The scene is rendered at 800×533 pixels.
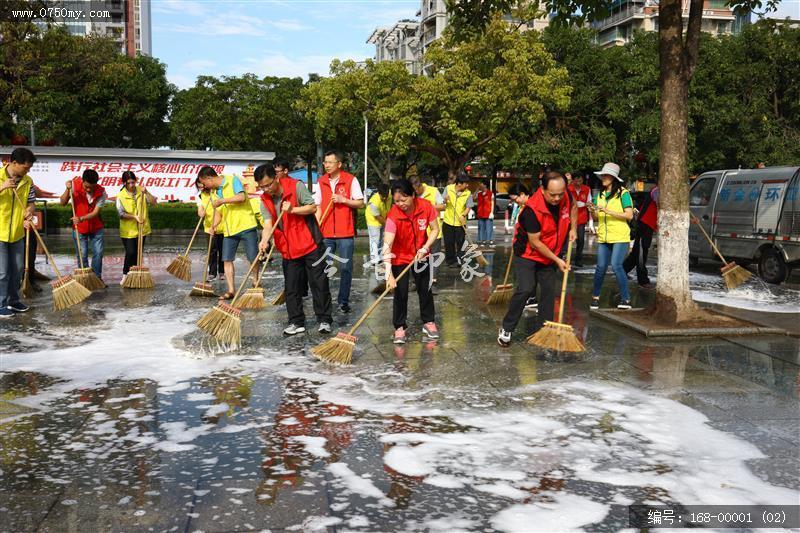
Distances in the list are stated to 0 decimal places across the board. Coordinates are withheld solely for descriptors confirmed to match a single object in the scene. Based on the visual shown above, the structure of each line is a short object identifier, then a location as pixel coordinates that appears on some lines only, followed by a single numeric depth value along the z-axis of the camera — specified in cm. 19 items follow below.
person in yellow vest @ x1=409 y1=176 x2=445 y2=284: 1057
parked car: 1166
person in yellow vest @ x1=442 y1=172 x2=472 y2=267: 1341
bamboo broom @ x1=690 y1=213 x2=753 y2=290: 973
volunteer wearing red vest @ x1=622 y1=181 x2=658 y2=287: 1100
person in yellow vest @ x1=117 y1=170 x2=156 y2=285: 1047
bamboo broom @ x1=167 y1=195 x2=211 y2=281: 1044
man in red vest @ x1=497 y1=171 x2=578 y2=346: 654
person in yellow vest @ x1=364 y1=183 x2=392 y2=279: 989
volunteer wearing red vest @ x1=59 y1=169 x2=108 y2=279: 1027
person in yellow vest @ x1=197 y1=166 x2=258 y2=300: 934
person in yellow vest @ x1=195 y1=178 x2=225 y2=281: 1077
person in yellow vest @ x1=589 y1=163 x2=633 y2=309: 880
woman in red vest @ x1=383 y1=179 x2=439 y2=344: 694
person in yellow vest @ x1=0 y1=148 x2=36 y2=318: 812
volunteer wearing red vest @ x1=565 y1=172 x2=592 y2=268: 1193
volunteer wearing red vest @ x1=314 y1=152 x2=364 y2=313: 820
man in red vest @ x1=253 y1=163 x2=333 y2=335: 743
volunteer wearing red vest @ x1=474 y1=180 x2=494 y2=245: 1736
